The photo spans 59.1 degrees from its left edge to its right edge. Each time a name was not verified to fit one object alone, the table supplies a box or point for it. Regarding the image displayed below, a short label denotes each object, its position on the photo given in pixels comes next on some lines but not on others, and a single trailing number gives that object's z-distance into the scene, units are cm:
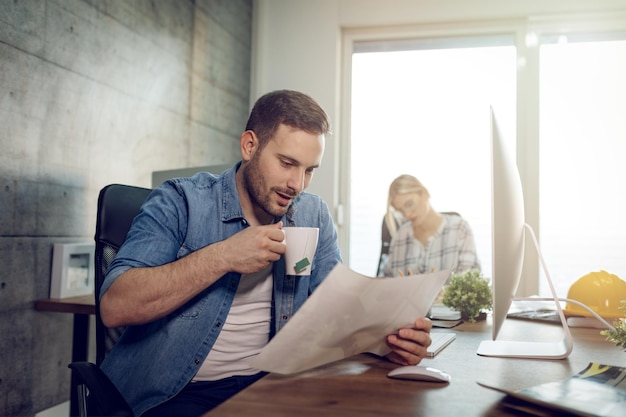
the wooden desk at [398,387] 72
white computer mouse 86
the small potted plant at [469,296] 155
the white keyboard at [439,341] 108
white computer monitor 88
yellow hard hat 153
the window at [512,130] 354
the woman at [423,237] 338
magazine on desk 67
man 113
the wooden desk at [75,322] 188
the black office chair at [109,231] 130
